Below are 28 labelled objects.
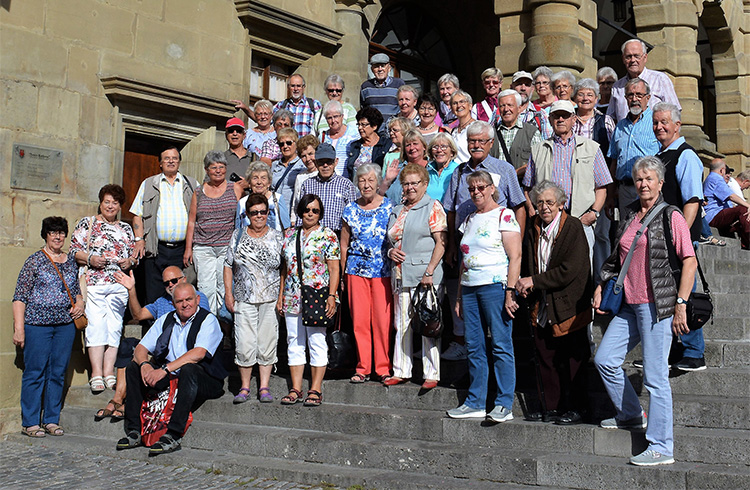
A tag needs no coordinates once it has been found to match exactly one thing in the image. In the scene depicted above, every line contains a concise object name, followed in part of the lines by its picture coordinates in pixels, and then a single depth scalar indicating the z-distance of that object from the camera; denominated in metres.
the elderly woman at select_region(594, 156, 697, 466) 5.57
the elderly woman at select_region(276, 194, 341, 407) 7.50
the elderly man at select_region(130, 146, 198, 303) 8.99
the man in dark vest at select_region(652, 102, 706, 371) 6.61
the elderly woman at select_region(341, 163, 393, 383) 7.49
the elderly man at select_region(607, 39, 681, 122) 8.62
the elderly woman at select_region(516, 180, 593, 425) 6.25
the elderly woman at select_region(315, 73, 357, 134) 10.00
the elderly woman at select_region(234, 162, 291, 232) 8.28
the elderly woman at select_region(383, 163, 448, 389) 7.10
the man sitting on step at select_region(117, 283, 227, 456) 7.44
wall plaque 8.92
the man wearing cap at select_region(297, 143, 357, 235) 8.19
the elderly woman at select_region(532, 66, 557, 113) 9.31
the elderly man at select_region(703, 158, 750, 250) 11.89
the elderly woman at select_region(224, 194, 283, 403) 7.73
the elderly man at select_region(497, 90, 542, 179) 8.09
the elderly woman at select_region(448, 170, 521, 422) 6.48
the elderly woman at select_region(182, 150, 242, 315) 8.78
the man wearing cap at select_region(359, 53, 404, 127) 10.00
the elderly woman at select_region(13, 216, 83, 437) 8.27
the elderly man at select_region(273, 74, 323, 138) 10.32
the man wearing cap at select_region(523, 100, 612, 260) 7.26
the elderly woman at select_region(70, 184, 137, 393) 8.60
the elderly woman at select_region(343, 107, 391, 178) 8.76
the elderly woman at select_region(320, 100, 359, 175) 9.14
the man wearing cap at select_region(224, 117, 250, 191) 9.51
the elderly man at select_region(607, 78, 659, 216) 7.46
